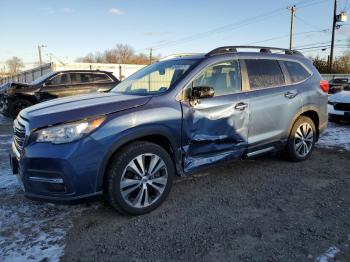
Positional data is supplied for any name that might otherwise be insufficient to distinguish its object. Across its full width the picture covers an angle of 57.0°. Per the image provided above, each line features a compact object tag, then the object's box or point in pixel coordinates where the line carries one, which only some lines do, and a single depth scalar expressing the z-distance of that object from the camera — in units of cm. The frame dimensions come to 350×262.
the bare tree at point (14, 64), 10518
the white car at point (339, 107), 891
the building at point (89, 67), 2773
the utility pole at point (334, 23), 3341
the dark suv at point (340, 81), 2253
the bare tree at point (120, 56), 8869
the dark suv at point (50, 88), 1095
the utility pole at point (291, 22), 3394
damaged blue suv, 314
